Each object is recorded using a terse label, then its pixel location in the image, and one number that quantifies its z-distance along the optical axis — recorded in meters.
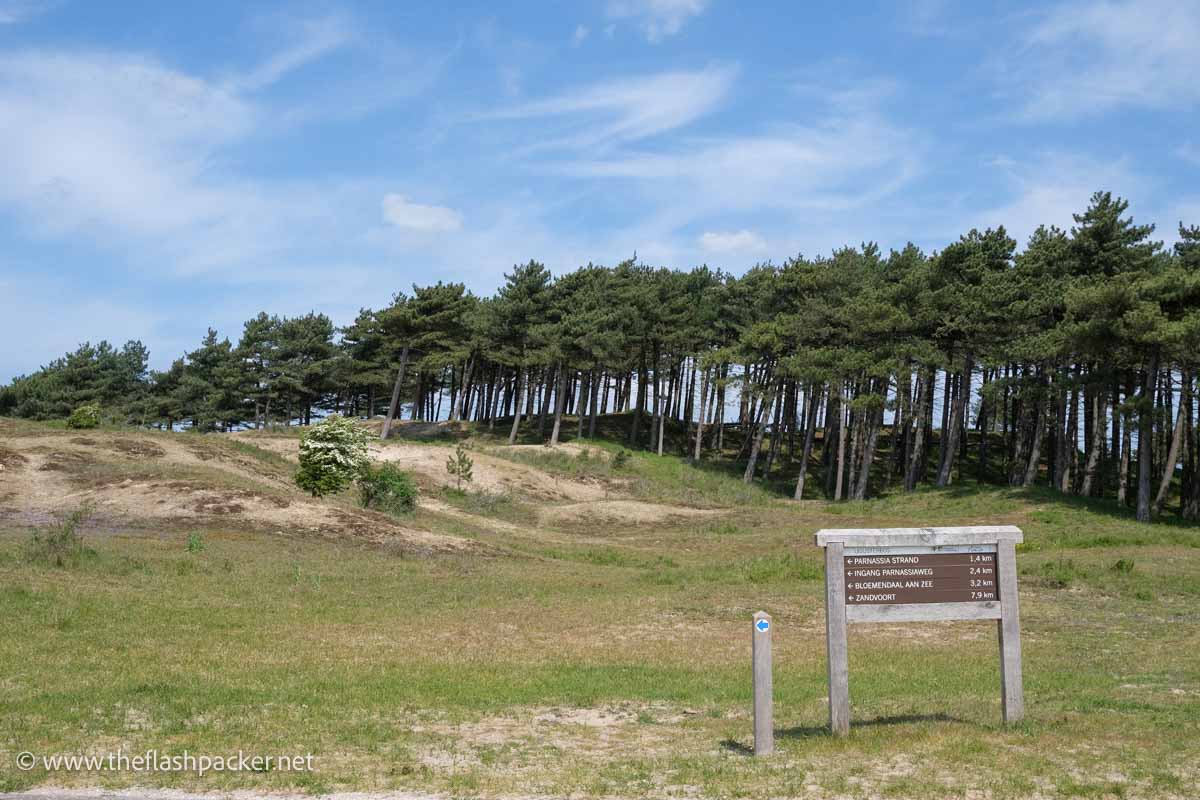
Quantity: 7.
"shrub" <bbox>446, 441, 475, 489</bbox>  49.72
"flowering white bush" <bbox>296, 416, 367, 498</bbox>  38.78
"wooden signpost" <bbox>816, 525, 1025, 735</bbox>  9.60
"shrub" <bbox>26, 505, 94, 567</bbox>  21.09
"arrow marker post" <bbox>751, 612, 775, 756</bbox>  8.81
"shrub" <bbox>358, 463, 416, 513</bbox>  38.56
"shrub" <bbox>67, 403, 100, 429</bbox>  50.01
